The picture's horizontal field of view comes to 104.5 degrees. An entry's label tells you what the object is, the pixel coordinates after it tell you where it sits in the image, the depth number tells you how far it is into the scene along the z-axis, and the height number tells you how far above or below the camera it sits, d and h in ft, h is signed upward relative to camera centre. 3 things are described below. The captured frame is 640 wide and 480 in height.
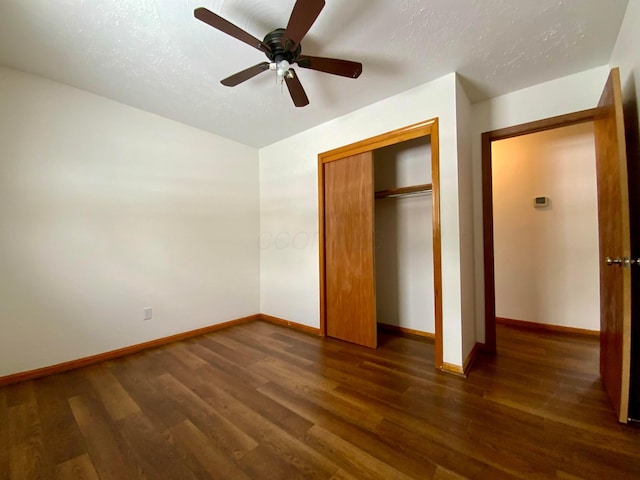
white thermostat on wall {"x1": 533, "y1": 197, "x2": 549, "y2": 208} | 10.12 +1.34
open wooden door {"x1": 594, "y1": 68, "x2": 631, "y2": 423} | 4.58 -0.25
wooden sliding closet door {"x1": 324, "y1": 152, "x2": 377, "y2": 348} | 8.71 -0.36
